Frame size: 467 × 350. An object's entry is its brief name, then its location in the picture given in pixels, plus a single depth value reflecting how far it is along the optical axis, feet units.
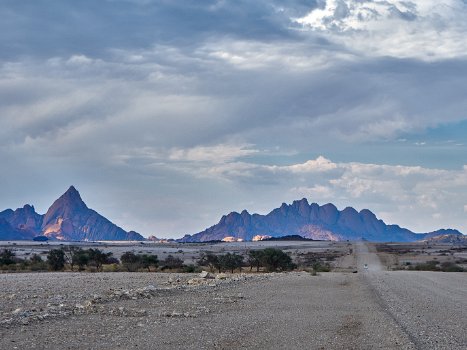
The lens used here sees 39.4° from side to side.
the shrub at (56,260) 223.71
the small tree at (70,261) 233.35
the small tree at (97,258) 243.66
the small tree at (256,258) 231.91
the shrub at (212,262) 228.63
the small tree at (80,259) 235.40
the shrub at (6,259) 232.98
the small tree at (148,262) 234.58
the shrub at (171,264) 230.05
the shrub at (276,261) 225.76
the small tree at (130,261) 223.92
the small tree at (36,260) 238.23
